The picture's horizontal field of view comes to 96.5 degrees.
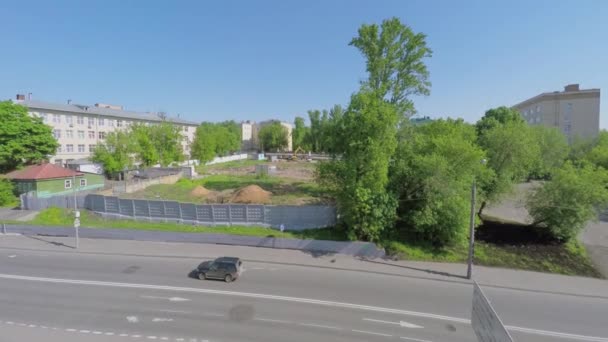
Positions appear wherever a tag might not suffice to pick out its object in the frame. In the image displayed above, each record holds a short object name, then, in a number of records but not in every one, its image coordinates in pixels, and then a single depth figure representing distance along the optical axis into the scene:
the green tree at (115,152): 42.47
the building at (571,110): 55.97
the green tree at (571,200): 19.11
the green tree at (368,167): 18.14
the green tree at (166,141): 50.03
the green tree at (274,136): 109.00
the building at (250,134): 128.88
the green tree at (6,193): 27.67
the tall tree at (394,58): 25.14
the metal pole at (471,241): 14.74
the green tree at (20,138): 32.38
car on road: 14.11
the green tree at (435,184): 18.03
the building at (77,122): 48.38
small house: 28.52
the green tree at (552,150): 39.50
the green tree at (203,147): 62.98
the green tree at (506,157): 23.73
